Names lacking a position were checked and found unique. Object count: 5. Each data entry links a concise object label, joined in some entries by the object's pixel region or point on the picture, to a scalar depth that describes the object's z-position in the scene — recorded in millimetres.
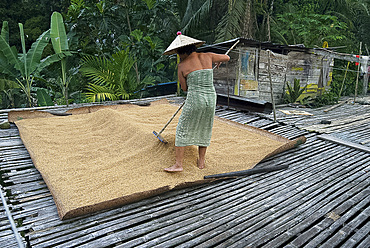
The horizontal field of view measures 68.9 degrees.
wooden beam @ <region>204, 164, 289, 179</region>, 2522
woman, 2514
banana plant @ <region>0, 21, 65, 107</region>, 5234
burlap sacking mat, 2131
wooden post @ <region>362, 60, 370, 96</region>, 9656
